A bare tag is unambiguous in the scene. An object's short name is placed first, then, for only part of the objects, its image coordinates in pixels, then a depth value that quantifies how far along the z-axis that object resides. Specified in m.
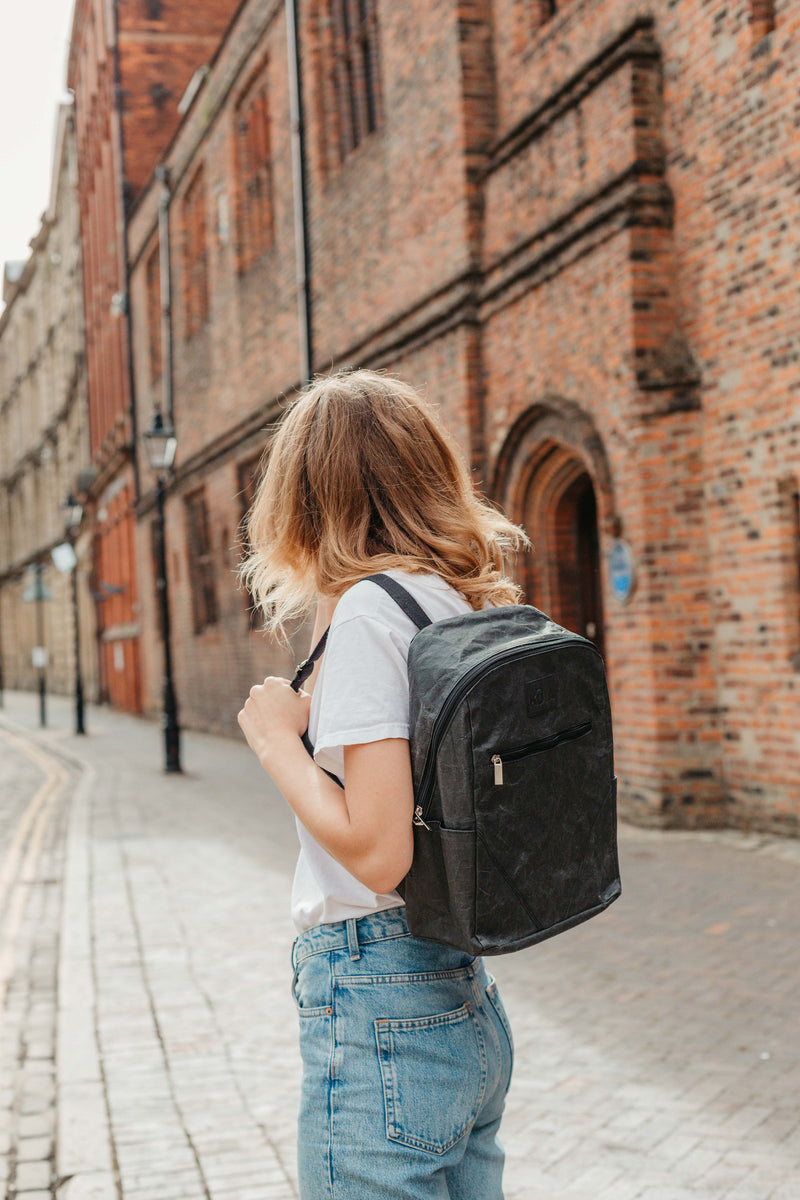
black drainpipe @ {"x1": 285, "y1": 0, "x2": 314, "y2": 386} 16.00
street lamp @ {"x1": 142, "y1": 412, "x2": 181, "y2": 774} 15.35
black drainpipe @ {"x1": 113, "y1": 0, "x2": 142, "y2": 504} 27.21
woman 1.63
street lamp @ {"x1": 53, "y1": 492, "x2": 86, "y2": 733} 23.73
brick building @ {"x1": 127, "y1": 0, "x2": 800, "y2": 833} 8.06
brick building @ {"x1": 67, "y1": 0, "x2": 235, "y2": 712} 27.48
